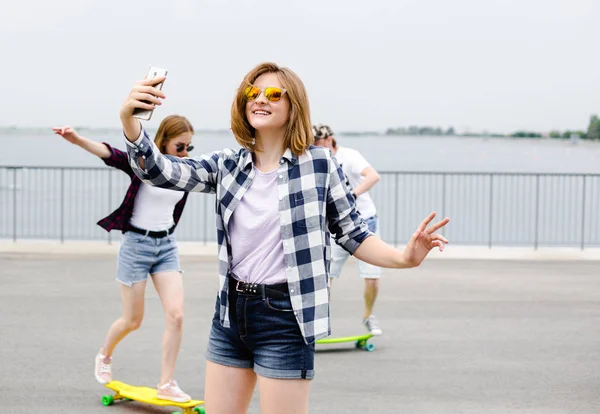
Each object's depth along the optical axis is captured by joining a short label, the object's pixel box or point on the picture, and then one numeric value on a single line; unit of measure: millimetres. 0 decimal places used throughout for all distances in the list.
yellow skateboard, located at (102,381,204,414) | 6625
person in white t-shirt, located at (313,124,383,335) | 9141
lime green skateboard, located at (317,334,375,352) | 8984
